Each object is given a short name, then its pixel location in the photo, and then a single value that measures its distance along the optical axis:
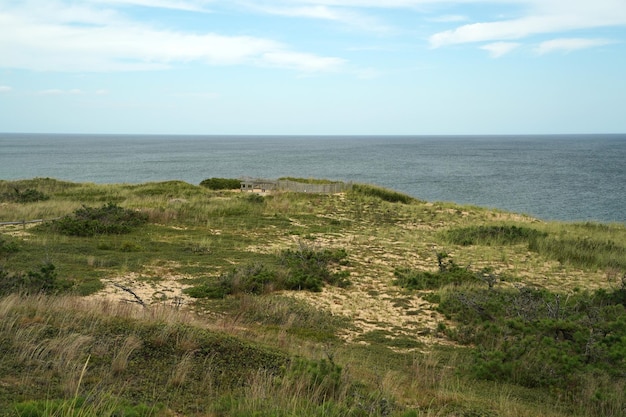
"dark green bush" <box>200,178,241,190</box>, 35.72
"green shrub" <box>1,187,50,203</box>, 26.03
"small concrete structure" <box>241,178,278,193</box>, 32.19
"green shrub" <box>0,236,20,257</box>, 13.32
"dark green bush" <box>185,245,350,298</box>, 10.99
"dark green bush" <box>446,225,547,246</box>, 19.06
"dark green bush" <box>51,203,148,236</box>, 17.23
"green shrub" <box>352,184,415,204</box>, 30.70
